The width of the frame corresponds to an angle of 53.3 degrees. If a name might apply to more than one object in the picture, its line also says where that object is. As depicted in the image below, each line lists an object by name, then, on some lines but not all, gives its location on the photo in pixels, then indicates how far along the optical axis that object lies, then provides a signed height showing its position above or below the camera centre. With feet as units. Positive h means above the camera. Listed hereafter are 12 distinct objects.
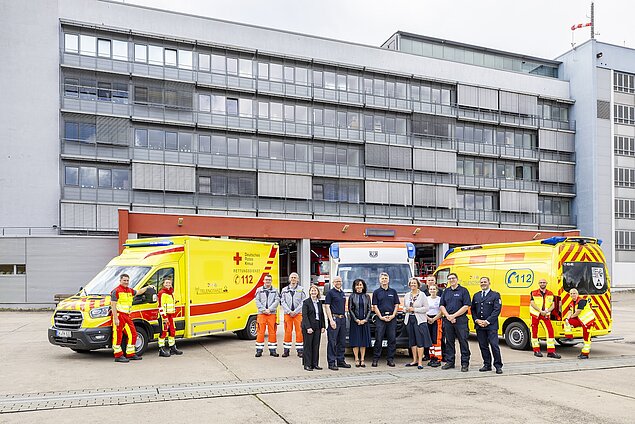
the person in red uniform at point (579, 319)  45.85 -5.73
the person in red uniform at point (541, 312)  46.93 -5.30
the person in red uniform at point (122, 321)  44.42 -5.60
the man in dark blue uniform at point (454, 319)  39.78 -4.95
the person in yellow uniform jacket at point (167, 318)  46.85 -5.79
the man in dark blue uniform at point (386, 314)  42.50 -4.90
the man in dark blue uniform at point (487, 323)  39.19 -5.15
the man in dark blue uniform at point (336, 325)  41.27 -5.52
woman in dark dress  42.32 -5.25
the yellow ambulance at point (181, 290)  45.03 -4.01
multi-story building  110.11 +20.92
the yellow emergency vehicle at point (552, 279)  48.55 -3.04
